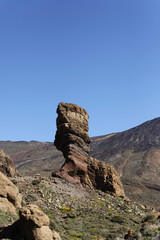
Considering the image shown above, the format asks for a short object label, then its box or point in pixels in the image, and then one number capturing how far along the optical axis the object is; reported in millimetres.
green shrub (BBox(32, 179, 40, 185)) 23769
